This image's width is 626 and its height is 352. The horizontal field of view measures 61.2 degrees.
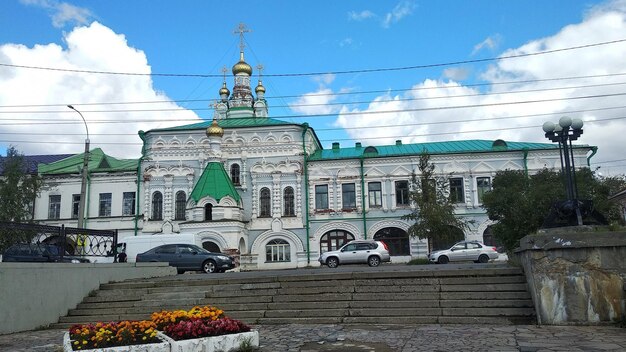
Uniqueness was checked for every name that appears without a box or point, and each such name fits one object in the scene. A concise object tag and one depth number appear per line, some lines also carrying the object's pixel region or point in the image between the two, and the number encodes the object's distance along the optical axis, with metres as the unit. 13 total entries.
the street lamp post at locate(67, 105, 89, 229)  24.69
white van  28.08
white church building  36.06
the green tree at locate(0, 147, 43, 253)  34.56
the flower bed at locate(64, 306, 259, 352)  7.40
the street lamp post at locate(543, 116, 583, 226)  12.88
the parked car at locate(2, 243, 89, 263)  14.16
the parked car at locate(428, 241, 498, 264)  27.94
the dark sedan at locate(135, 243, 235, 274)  24.14
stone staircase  10.91
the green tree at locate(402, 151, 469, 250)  30.92
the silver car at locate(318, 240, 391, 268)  25.97
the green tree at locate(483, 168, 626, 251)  20.92
